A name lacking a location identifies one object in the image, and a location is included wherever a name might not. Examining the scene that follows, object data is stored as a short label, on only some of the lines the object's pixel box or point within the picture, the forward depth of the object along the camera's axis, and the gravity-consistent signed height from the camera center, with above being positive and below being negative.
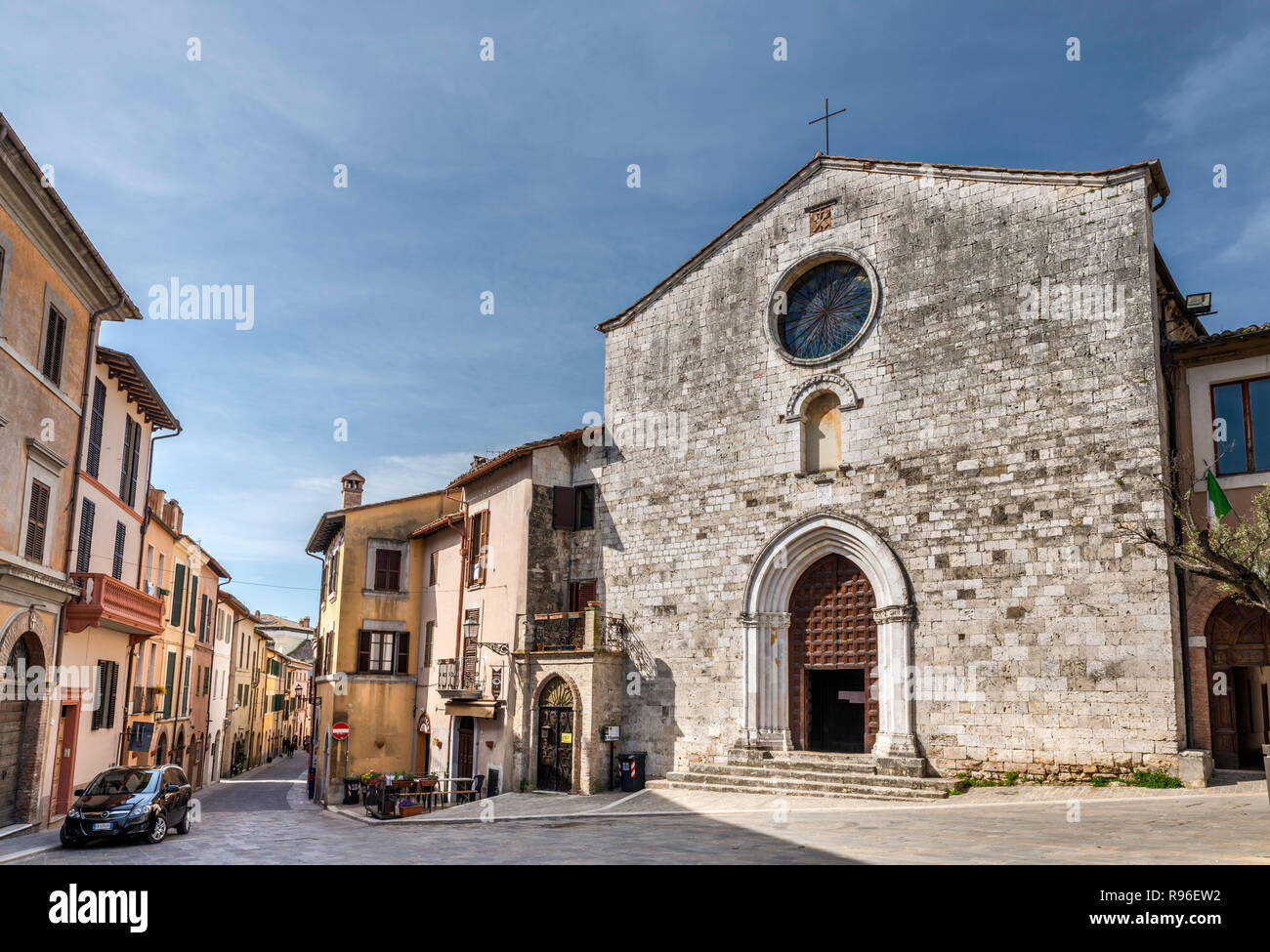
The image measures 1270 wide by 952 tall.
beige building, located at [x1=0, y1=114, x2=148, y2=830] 15.56 +3.40
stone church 16.92 +3.37
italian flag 16.34 +2.53
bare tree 12.41 +1.50
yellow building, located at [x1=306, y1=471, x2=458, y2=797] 30.17 -0.01
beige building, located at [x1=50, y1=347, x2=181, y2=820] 19.02 +1.06
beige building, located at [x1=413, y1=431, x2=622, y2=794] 22.55 +0.11
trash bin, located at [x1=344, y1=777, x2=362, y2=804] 28.64 -4.33
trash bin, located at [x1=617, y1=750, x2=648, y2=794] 21.83 -2.75
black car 15.01 -2.69
